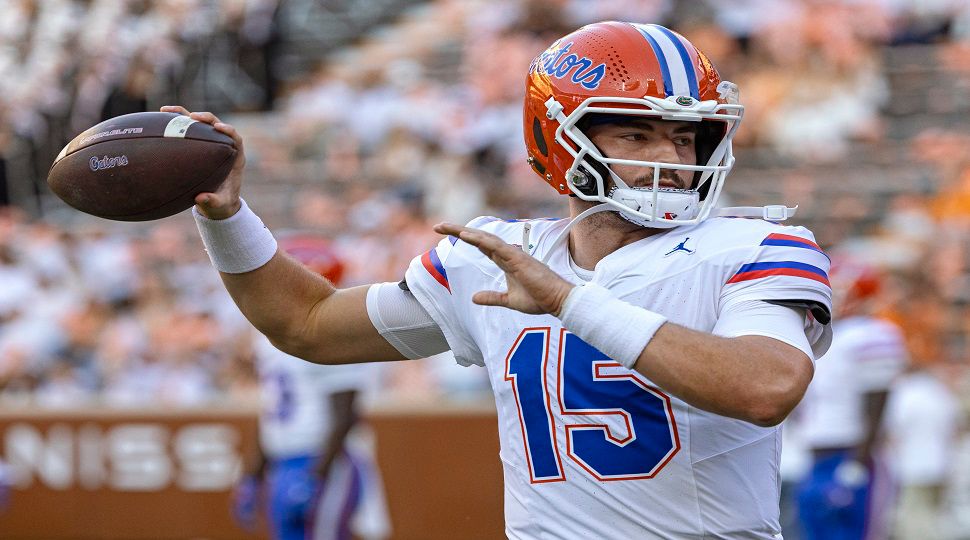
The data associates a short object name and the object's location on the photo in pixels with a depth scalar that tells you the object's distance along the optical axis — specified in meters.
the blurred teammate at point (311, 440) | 12.18
